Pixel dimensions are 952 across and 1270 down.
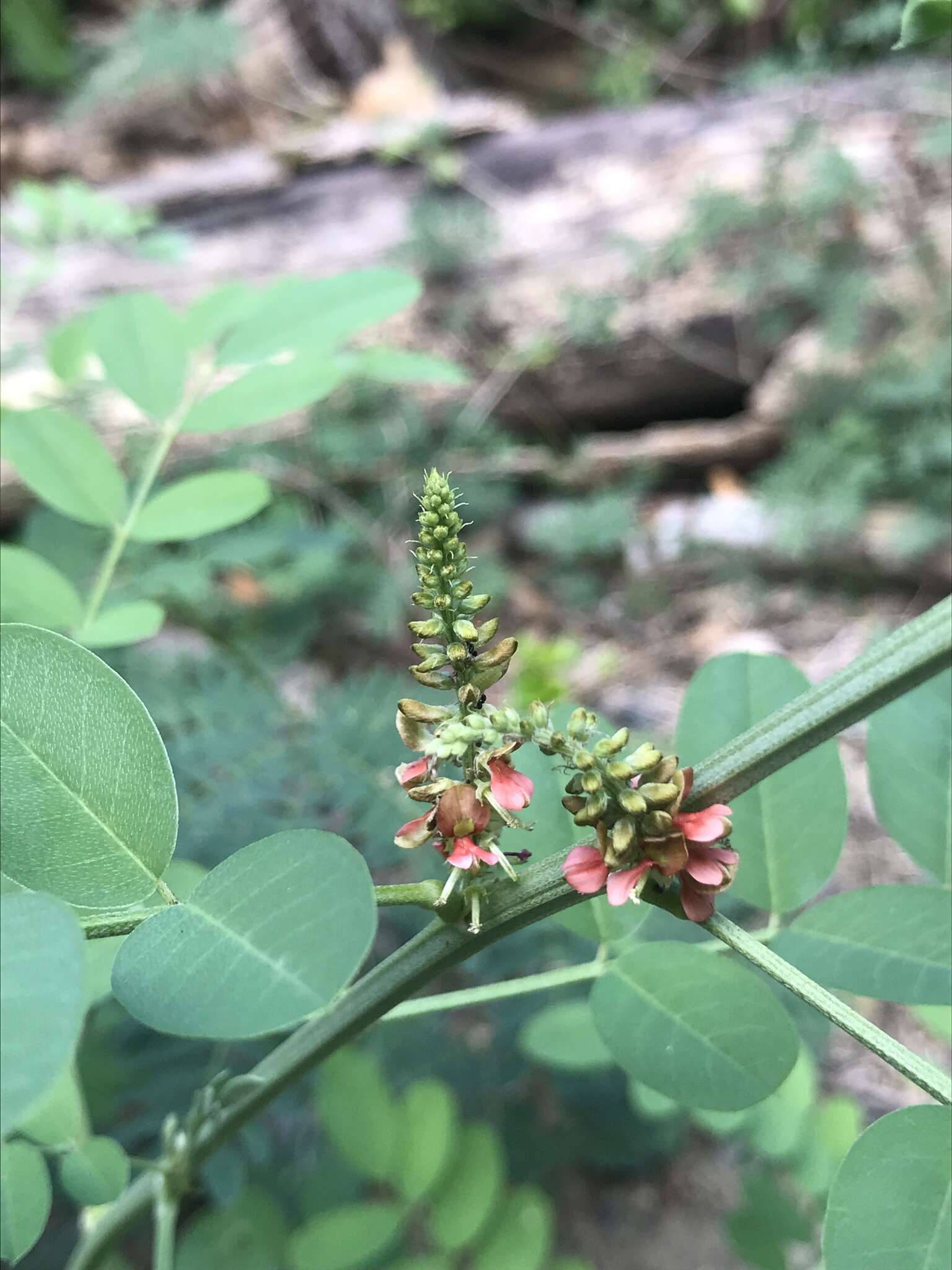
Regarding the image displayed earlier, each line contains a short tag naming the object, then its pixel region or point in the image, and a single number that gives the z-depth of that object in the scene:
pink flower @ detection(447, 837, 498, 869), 0.08
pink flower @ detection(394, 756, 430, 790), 0.08
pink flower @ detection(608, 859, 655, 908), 0.08
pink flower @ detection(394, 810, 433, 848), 0.08
